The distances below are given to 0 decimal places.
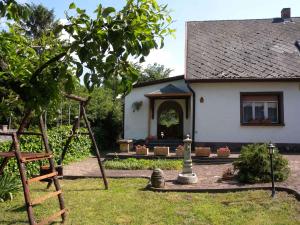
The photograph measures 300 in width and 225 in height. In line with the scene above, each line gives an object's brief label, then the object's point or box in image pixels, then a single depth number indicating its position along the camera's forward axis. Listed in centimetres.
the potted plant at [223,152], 1352
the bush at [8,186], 740
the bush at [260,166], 862
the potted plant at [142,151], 1434
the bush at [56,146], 918
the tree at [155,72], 3797
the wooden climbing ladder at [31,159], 490
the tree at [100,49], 292
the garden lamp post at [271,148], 756
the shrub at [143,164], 1206
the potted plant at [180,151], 1398
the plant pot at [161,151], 1406
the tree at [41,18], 3797
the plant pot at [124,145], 1546
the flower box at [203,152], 1375
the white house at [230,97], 1592
